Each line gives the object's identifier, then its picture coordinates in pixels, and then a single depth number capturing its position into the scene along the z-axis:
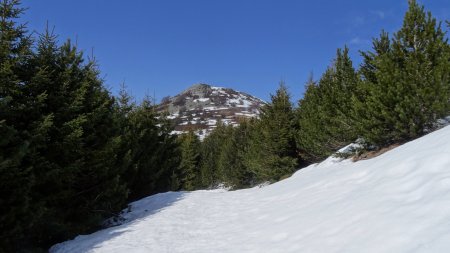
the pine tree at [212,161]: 53.31
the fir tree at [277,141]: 25.31
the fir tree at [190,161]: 47.00
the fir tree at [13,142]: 8.10
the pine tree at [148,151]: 19.40
